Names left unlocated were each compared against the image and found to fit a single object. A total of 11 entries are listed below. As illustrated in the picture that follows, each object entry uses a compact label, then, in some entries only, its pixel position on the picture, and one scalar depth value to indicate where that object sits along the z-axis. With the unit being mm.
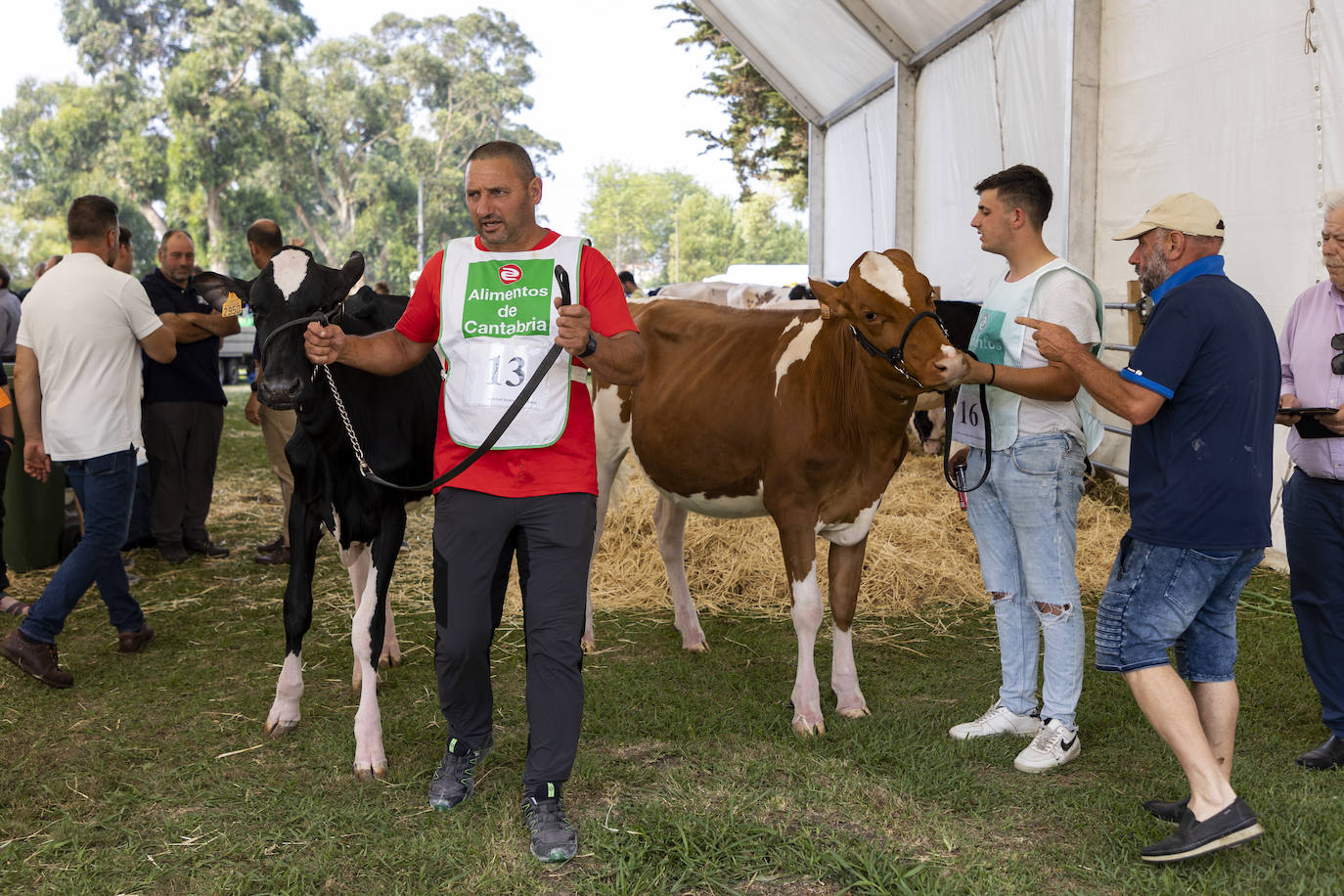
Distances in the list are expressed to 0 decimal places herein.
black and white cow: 3910
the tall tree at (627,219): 81125
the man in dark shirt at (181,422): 7391
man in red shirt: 3260
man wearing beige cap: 3037
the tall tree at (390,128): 53781
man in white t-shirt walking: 4941
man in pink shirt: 3756
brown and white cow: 4023
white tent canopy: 6285
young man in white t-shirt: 3785
